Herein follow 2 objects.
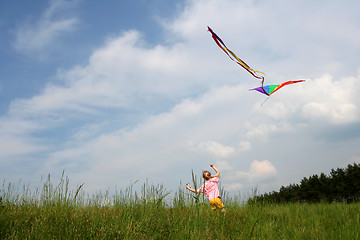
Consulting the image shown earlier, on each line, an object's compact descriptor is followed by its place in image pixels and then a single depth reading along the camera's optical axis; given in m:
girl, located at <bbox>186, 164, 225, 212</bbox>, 9.79
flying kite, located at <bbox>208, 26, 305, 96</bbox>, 5.97
